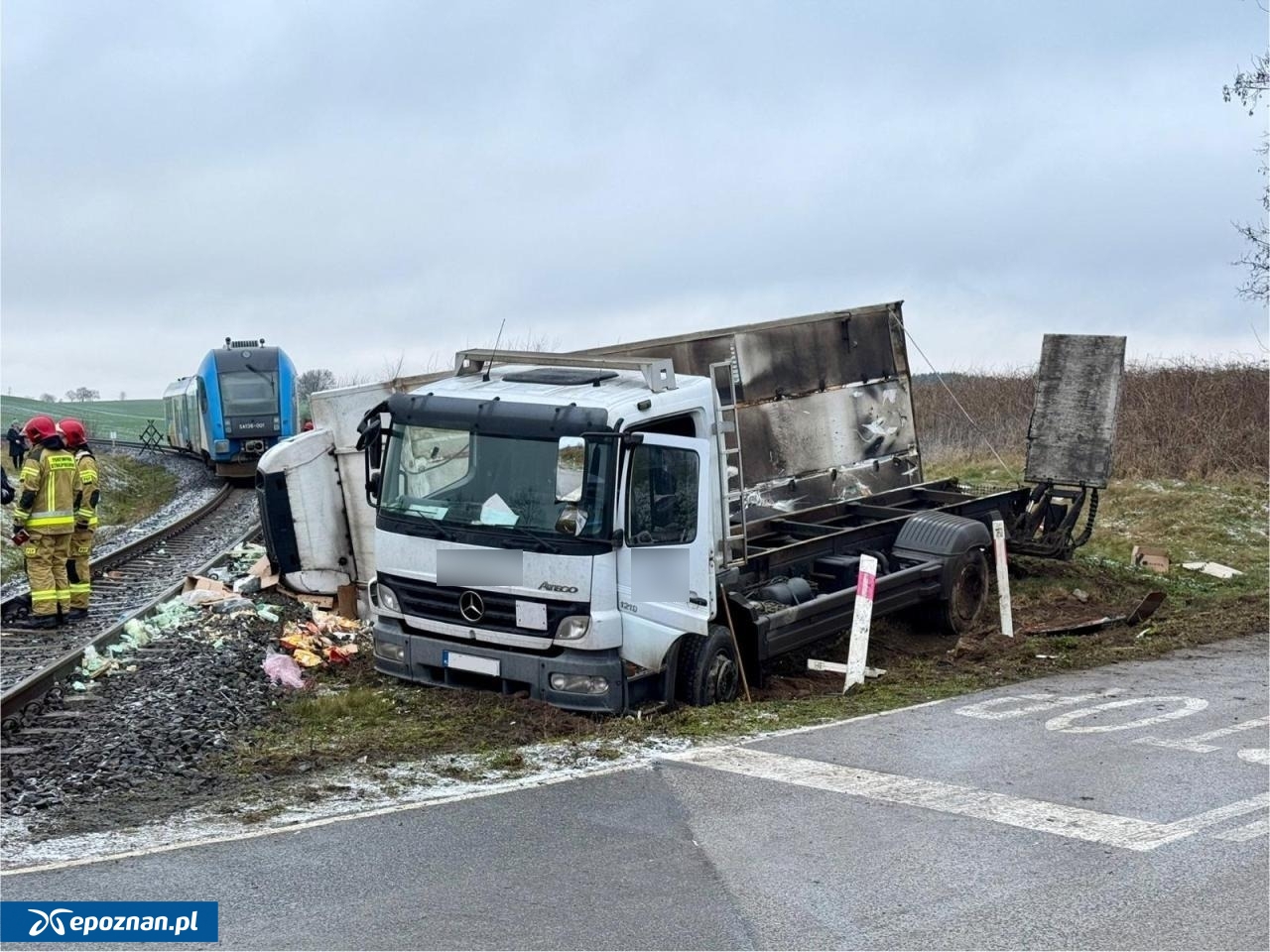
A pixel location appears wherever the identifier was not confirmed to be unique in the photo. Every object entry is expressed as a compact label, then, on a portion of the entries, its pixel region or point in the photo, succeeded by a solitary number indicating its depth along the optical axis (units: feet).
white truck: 28.50
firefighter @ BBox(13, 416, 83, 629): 39.99
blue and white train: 97.50
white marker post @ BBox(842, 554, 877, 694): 34.19
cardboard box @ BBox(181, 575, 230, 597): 42.68
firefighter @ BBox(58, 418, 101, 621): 40.93
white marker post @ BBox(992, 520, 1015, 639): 41.04
